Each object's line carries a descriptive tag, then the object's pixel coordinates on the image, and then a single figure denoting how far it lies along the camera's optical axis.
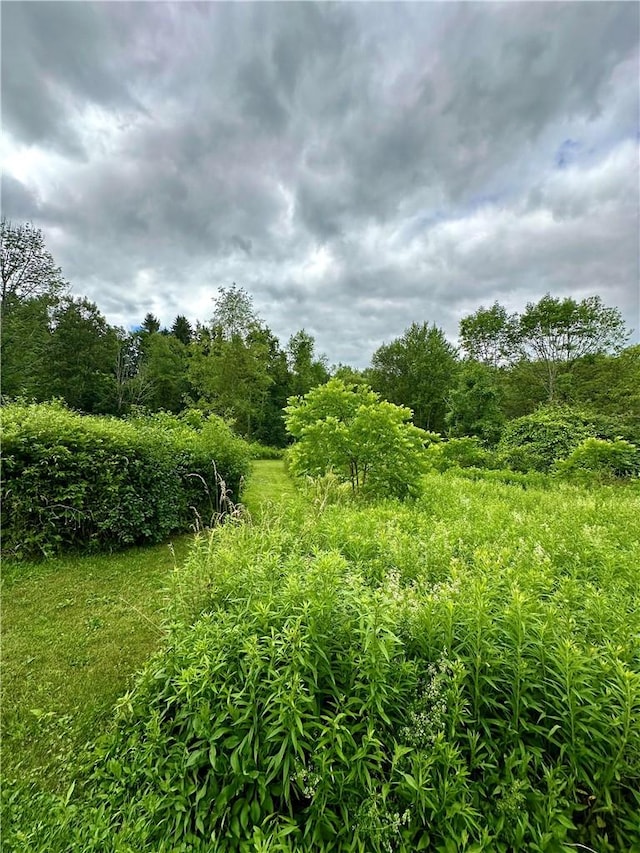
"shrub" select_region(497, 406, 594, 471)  12.23
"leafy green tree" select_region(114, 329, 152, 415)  29.44
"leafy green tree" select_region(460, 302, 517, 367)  23.39
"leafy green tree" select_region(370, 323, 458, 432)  27.78
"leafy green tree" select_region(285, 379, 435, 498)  5.96
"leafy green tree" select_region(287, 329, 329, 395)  29.91
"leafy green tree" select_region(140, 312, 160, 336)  43.84
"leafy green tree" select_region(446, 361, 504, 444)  17.22
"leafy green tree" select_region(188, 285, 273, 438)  18.95
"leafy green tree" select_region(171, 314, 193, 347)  43.44
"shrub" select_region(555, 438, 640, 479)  9.24
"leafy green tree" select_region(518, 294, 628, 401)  20.20
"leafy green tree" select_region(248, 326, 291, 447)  22.66
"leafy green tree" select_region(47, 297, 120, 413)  26.98
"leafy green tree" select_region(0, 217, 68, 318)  18.27
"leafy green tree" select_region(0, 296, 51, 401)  17.03
